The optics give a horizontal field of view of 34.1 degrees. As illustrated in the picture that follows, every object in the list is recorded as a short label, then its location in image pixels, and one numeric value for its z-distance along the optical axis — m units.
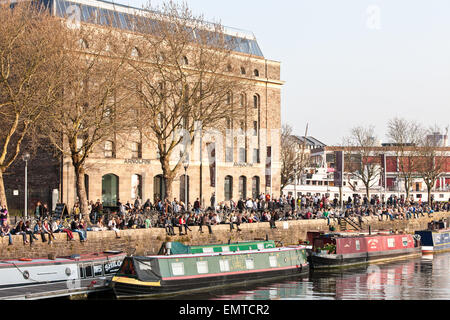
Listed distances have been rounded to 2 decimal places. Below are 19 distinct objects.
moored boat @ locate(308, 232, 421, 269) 50.88
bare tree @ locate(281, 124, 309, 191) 103.29
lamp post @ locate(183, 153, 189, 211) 56.48
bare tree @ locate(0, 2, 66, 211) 44.03
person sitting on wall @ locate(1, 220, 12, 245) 39.54
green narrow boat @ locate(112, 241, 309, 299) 36.47
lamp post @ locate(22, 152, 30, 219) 46.02
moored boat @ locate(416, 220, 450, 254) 65.12
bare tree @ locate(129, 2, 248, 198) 57.19
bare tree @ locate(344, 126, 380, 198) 99.94
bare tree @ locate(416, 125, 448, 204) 100.00
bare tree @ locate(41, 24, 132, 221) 48.09
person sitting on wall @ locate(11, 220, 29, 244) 40.49
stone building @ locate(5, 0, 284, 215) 64.56
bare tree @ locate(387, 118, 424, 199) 100.42
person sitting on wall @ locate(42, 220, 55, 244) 41.38
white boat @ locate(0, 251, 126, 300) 34.16
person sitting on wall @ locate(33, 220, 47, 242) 41.16
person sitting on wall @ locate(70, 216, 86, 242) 42.94
